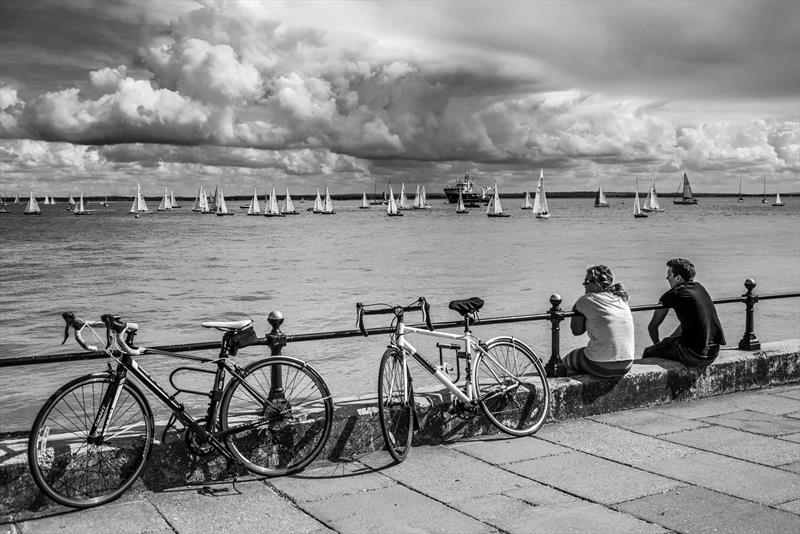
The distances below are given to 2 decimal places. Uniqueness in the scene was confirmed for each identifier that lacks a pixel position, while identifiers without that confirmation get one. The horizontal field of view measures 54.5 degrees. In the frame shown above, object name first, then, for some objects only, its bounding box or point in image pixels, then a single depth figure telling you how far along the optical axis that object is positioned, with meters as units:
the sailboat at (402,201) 164.57
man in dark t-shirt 7.40
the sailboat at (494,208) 133.48
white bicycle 5.74
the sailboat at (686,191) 158.62
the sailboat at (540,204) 115.68
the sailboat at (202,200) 165.49
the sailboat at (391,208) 144.77
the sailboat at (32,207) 180.25
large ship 179.25
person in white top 6.84
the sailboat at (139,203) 156.12
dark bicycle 4.73
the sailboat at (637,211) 127.12
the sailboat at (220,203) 153.70
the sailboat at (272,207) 156.45
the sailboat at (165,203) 177.25
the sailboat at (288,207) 157.10
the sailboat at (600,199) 170.68
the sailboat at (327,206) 165.45
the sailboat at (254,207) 154.43
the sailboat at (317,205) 169.50
